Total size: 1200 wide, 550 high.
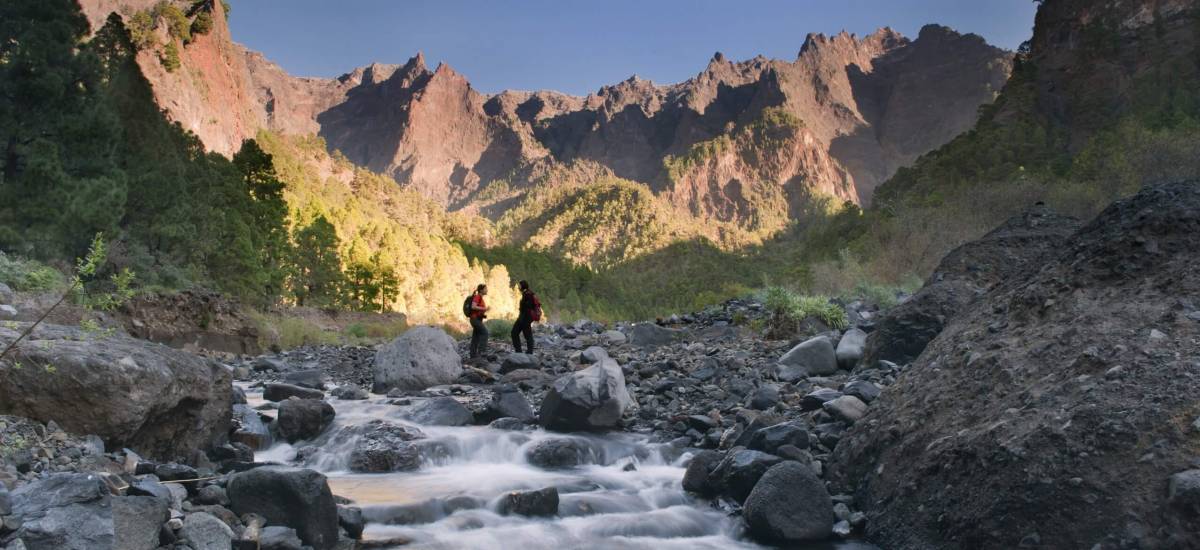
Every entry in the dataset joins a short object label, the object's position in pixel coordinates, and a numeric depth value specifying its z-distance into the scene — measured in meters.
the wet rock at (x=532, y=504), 6.62
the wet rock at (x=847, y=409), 7.46
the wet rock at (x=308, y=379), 13.47
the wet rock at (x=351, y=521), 5.54
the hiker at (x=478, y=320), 15.70
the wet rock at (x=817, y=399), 8.28
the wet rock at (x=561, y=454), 8.26
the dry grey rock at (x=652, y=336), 17.37
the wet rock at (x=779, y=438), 6.86
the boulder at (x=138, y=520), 3.85
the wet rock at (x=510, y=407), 9.96
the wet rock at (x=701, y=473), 6.86
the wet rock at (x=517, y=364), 14.48
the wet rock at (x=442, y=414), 9.80
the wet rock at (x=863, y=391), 8.08
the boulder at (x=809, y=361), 10.57
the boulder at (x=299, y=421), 8.88
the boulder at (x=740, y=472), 6.39
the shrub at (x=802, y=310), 15.81
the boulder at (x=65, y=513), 3.49
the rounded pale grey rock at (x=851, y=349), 10.88
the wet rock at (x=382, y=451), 8.03
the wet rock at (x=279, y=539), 4.68
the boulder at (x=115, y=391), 5.42
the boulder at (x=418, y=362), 13.11
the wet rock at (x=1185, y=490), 3.92
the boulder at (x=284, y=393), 11.27
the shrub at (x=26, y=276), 12.62
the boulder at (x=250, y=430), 8.08
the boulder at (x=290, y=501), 5.07
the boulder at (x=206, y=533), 4.26
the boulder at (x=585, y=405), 9.27
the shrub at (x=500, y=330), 23.84
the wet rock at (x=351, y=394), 11.92
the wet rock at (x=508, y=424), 9.48
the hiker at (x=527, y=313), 16.03
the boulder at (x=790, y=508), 5.59
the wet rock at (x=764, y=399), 9.01
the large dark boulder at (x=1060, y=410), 4.26
